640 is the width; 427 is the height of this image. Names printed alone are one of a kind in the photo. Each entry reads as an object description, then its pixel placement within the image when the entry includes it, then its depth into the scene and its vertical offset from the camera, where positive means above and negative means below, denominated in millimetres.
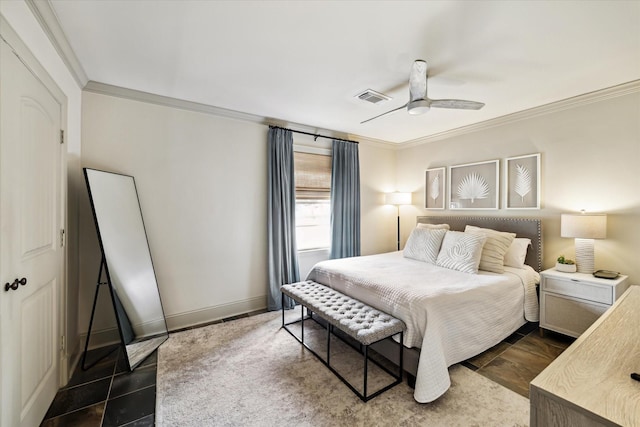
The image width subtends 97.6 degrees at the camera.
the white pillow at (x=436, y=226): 4180 -263
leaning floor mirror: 2426 -495
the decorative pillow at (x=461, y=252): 3109 -502
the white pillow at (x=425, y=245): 3577 -474
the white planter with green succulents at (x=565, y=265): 2939 -604
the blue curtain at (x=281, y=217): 3777 -101
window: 4246 +148
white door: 1445 -189
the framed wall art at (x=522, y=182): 3505 +344
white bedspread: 2098 -838
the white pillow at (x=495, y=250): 3193 -486
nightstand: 2609 -888
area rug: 1861 -1390
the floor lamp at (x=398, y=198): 4895 +193
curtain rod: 4086 +1136
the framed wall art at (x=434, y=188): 4578 +351
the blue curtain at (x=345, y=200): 4465 +150
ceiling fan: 2424 +948
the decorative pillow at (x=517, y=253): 3332 -539
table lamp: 2801 -242
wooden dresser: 873 -626
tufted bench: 2083 -902
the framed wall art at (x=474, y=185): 3922 +345
